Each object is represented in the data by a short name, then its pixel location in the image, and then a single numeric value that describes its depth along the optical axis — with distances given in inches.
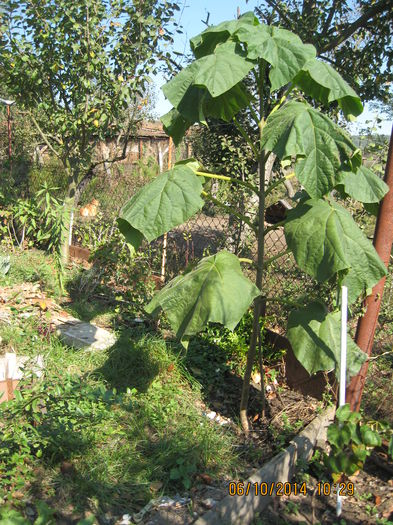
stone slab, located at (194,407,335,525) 93.7
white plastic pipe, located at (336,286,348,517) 93.4
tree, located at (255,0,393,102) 217.2
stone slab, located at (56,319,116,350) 158.2
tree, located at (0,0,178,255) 230.4
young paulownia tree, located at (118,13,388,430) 83.1
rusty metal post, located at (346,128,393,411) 109.0
